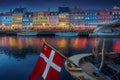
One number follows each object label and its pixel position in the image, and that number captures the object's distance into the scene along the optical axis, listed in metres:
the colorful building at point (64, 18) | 86.94
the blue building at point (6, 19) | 96.76
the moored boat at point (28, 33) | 74.46
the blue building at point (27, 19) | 91.69
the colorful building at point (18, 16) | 92.38
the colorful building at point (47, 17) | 88.25
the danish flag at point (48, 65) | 4.76
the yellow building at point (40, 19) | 88.83
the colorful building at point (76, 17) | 87.31
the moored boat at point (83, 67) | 7.23
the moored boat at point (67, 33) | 69.62
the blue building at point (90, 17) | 87.62
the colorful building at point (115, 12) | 89.06
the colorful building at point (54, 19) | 88.25
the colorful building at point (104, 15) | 88.94
